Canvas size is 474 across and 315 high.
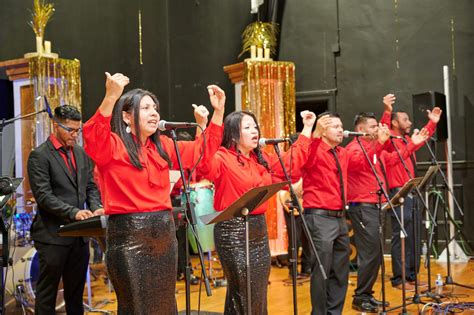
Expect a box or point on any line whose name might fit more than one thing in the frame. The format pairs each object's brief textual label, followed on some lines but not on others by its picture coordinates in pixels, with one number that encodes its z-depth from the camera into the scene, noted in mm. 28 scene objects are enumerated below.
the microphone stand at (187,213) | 3332
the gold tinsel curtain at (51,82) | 7324
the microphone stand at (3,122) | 4061
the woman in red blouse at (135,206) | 3266
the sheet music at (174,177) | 6808
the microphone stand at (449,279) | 6904
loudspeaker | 9031
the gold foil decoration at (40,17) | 7523
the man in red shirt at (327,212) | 5074
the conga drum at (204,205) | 7320
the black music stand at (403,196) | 5445
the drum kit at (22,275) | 5707
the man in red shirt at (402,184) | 7250
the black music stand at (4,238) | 4109
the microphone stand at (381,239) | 5205
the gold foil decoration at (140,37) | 9531
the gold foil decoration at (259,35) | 9344
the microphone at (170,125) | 3398
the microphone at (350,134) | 4988
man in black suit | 4469
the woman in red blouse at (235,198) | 4043
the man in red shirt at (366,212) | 6051
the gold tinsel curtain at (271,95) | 8977
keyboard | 3768
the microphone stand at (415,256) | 6018
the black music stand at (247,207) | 3332
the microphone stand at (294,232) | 3953
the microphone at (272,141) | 4219
